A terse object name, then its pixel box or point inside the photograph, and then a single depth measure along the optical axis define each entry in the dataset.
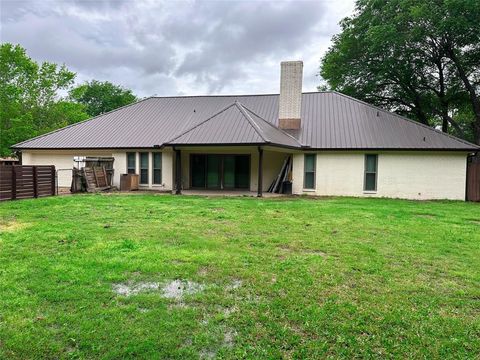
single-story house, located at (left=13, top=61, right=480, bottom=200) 14.80
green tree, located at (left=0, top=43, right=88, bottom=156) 28.00
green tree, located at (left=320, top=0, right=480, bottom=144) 18.45
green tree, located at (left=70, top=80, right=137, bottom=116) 51.19
